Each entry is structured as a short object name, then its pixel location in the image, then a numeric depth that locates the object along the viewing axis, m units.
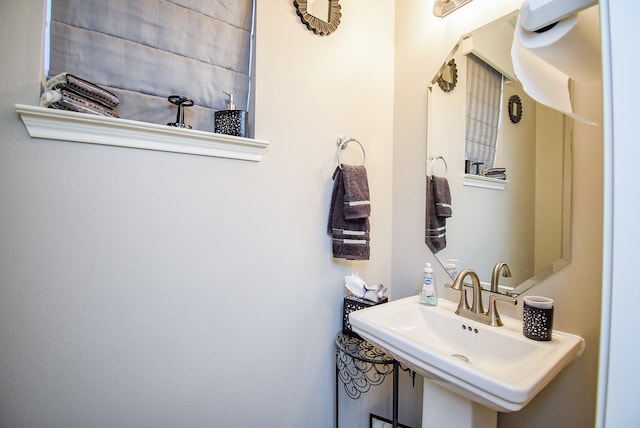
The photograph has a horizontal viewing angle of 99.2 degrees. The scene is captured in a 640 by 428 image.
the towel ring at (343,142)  1.32
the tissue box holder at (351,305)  1.24
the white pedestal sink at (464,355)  0.66
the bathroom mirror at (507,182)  0.93
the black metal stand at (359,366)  1.11
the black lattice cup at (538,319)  0.84
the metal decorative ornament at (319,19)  1.19
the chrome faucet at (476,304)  0.98
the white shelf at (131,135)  0.76
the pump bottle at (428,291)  1.18
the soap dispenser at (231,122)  1.05
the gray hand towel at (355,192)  1.23
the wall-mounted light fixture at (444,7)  1.18
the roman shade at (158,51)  0.90
